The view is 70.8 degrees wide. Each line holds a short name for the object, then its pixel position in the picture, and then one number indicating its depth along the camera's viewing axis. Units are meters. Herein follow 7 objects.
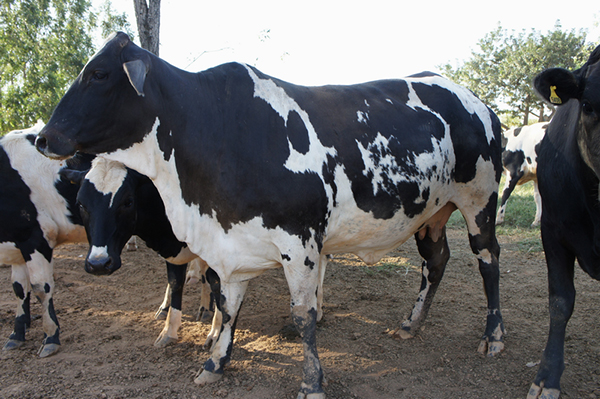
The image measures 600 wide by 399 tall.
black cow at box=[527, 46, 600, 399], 2.62
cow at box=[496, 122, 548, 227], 10.97
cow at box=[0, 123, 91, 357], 4.34
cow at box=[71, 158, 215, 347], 3.77
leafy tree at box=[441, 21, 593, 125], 22.89
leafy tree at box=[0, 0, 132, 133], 14.39
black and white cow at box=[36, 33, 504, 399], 3.02
